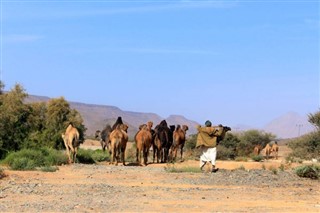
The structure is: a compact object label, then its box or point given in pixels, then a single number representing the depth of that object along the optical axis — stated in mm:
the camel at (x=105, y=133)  32156
